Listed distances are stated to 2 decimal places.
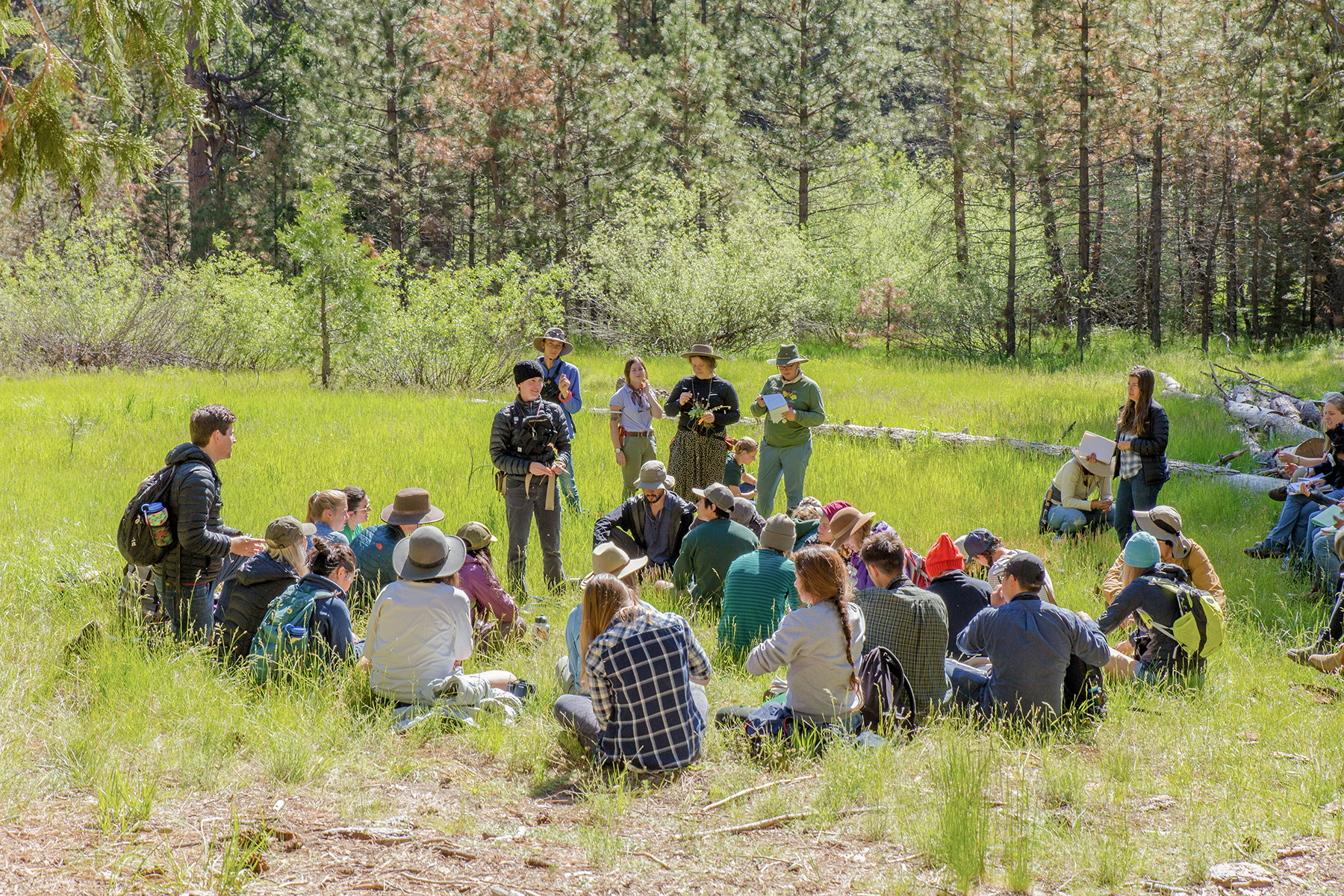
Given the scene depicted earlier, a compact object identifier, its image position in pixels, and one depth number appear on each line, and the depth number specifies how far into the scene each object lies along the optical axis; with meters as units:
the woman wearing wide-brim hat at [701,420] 9.24
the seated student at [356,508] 7.32
